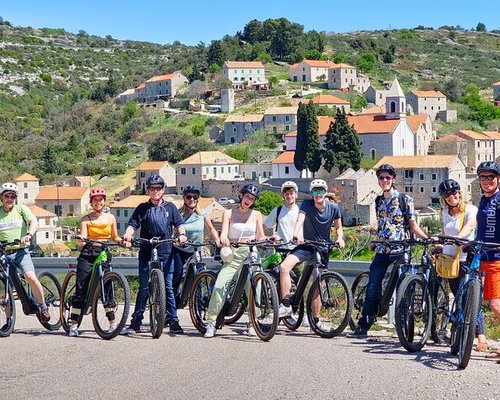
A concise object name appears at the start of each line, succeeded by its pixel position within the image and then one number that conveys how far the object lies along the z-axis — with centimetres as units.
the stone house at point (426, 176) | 7912
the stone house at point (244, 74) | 12180
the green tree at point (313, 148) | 7888
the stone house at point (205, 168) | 8675
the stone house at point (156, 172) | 8731
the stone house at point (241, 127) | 10181
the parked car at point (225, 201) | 7994
